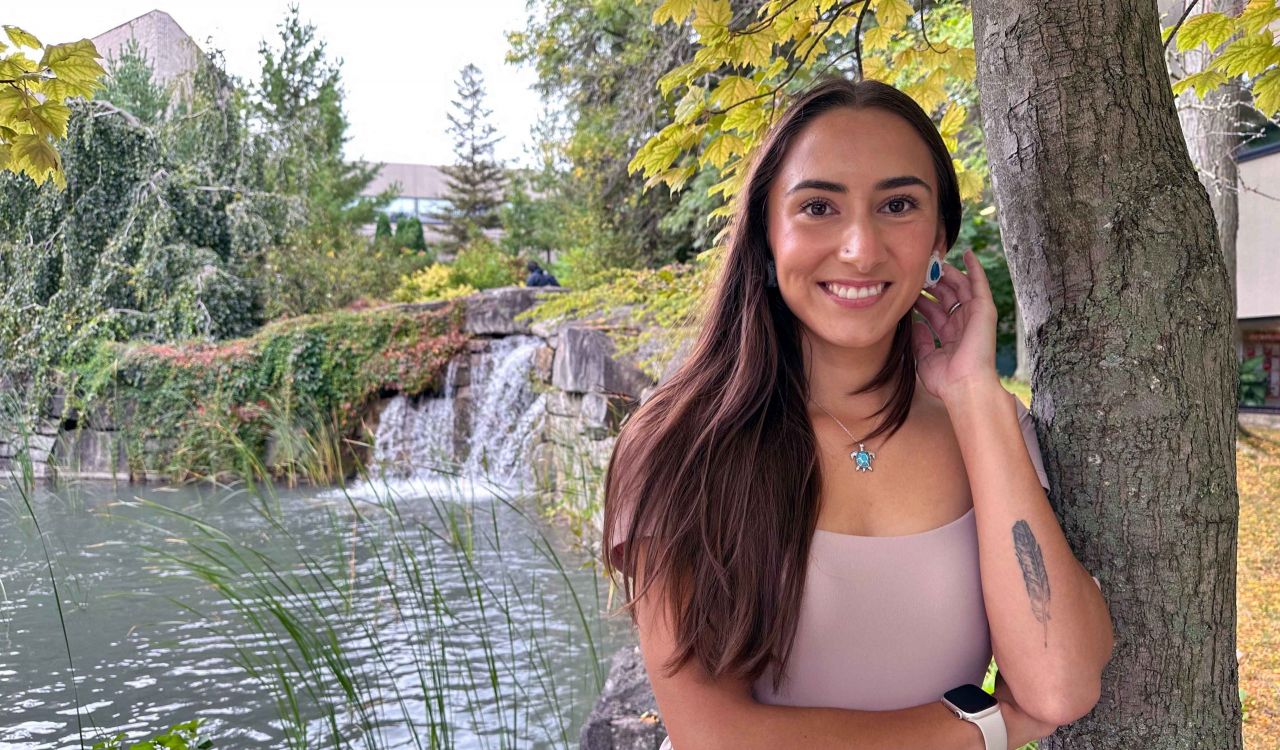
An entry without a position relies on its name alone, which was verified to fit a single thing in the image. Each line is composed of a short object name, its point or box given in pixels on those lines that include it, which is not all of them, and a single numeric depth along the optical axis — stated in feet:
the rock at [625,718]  8.90
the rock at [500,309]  33.01
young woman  3.80
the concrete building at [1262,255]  26.94
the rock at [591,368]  21.81
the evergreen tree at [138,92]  30.73
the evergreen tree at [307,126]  40.60
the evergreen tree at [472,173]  96.12
